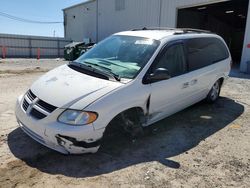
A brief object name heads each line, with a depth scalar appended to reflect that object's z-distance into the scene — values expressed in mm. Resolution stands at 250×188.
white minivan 3064
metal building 16081
